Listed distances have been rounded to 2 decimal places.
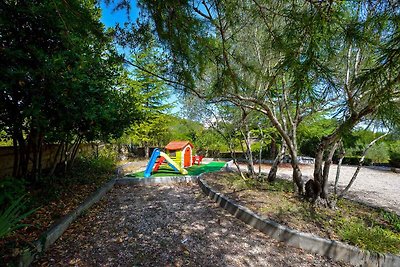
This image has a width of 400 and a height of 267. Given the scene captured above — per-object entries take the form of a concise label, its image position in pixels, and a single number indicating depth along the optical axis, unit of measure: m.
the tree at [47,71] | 2.56
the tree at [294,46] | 1.31
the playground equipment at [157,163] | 7.27
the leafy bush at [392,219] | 3.23
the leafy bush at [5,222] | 1.62
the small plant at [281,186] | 5.25
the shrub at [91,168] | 5.65
